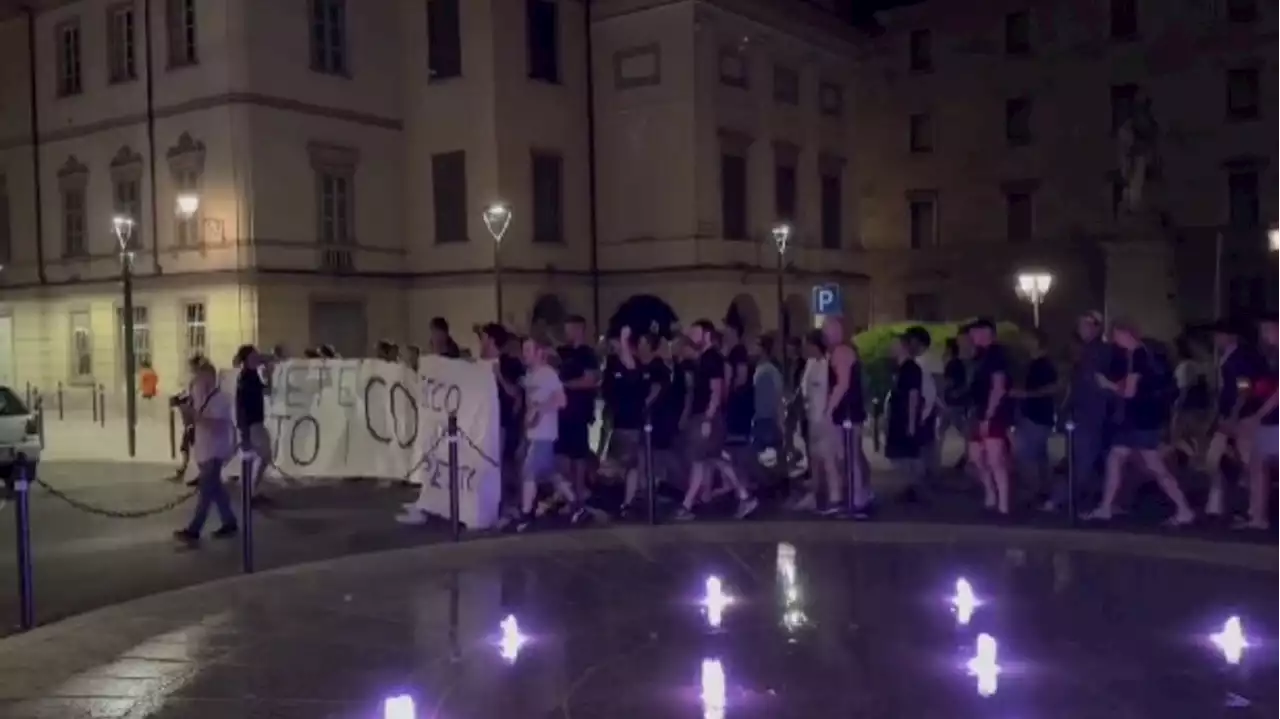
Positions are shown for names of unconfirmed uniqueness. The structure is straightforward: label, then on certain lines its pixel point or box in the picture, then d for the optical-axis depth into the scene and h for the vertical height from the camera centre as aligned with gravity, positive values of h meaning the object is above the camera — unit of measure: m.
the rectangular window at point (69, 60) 37.62 +7.82
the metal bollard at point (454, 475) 12.98 -1.37
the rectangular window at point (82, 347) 37.47 -0.18
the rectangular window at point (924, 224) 51.16 +3.74
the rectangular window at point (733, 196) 38.19 +3.70
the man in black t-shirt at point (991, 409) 13.45 -0.88
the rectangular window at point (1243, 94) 45.16 +7.39
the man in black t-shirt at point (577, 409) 13.90 -0.82
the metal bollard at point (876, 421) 20.11 -1.45
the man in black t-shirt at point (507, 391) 13.83 -0.61
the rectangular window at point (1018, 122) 49.28 +7.24
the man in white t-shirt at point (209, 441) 13.26 -1.01
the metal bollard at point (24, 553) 9.61 -1.51
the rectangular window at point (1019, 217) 49.38 +3.77
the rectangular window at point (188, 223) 34.00 +2.93
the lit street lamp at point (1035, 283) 35.54 +0.99
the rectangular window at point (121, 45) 35.91 +7.84
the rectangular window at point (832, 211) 43.84 +3.70
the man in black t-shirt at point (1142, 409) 12.78 -0.86
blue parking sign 26.16 +0.48
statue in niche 27.80 +3.33
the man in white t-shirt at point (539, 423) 13.39 -0.92
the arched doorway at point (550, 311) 37.62 +0.54
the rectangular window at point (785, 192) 40.91 +4.06
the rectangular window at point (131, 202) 36.00 +3.66
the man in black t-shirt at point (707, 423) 13.95 -1.01
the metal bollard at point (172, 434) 21.63 -1.53
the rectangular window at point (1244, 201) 45.25 +3.84
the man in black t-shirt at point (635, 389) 14.01 -0.62
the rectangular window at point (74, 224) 37.84 +3.28
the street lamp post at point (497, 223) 29.83 +2.45
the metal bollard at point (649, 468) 13.82 -1.43
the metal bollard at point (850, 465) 13.86 -1.47
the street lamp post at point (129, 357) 24.56 -0.34
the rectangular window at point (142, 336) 35.62 +0.08
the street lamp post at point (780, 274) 22.61 +1.34
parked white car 18.45 -1.24
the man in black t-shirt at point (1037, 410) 13.83 -0.92
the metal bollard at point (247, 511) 11.47 -1.47
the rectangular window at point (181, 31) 34.12 +7.77
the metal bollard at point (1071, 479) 13.02 -1.54
